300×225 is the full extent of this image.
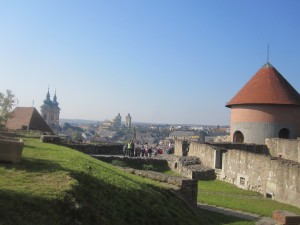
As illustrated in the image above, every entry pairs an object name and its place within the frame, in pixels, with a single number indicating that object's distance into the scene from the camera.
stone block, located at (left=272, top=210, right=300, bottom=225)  6.25
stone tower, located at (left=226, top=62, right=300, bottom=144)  23.70
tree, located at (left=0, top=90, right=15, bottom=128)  21.88
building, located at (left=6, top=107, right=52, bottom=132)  32.15
